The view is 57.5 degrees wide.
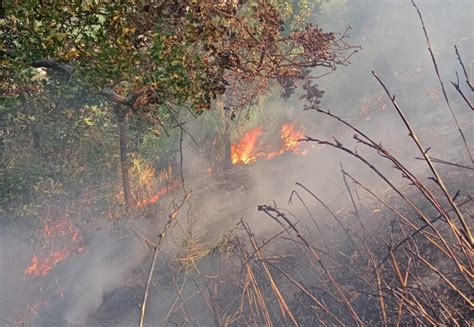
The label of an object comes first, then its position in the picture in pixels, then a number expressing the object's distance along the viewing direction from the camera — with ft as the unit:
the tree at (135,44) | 18.38
